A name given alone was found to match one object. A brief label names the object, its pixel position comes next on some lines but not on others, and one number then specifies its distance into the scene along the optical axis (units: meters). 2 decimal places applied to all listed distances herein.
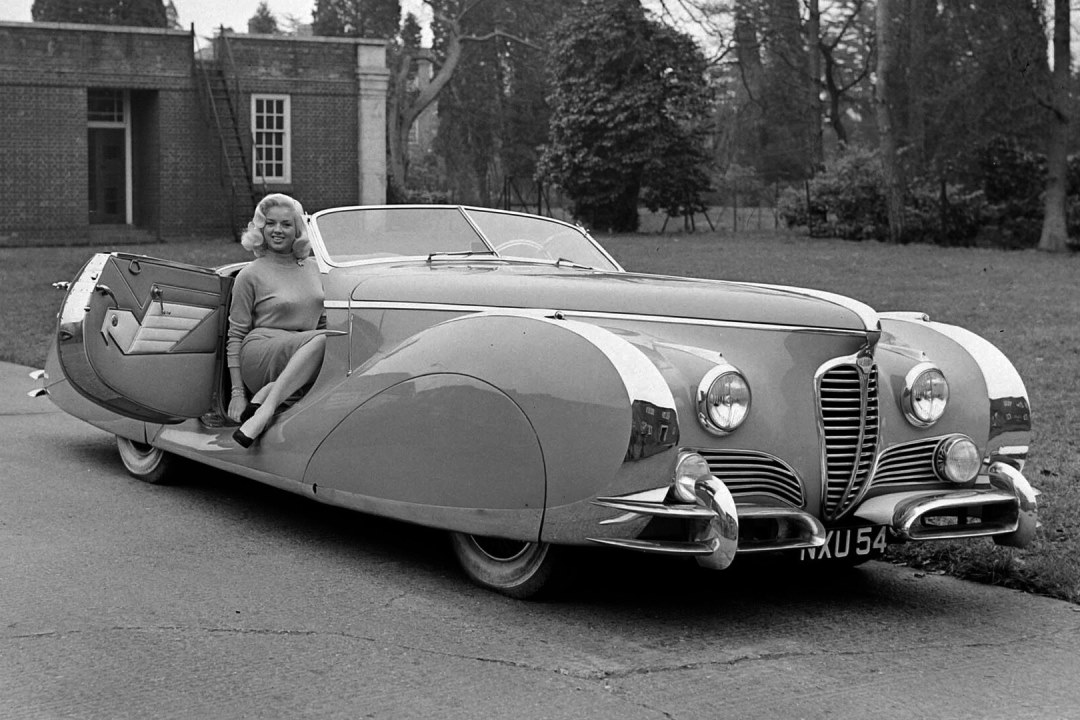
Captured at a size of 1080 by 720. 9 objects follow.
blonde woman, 6.21
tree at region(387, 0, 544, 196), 38.75
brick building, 28.38
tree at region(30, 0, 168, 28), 51.56
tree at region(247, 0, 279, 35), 79.46
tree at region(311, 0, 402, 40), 53.69
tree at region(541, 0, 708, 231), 30.48
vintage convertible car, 4.43
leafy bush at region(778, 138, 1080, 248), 27.75
